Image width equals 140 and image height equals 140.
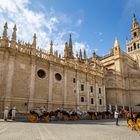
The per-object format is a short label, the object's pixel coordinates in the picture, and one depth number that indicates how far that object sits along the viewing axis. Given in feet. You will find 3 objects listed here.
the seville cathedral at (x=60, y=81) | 80.78
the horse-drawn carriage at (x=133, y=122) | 41.29
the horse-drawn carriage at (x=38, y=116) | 57.90
